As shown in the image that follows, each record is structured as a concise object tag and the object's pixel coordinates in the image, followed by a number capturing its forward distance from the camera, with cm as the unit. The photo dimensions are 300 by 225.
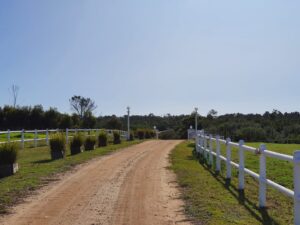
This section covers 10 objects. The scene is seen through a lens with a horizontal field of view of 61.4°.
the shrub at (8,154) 883
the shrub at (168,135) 3428
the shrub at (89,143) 1488
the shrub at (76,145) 1367
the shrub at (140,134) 2746
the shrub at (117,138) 1964
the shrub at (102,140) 1715
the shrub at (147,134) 2826
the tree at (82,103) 4839
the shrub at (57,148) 1205
